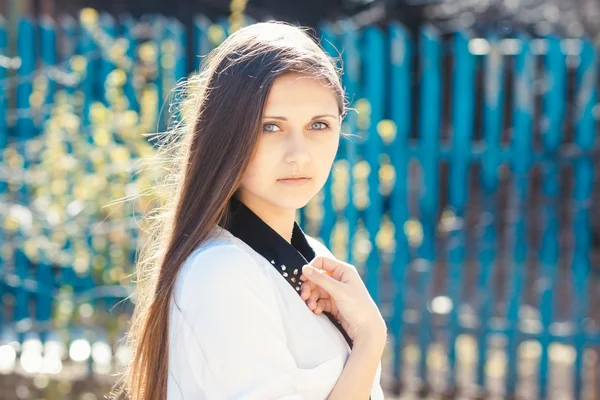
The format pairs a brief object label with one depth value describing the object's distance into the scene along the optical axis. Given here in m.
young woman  1.88
